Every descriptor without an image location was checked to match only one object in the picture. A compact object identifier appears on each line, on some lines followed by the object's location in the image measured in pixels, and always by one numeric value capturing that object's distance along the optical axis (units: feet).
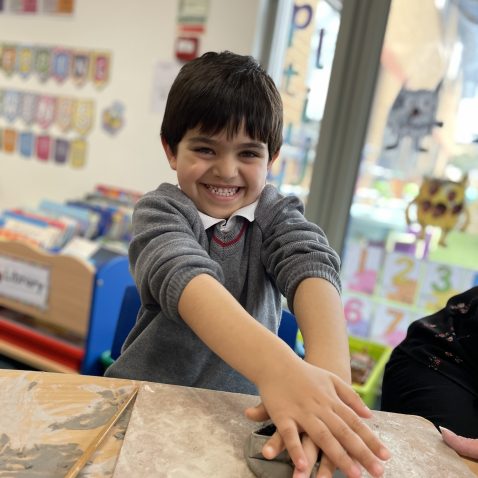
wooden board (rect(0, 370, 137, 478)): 1.36
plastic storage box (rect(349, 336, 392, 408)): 4.68
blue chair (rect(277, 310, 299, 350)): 2.91
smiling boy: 1.74
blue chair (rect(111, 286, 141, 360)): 2.97
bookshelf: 5.08
